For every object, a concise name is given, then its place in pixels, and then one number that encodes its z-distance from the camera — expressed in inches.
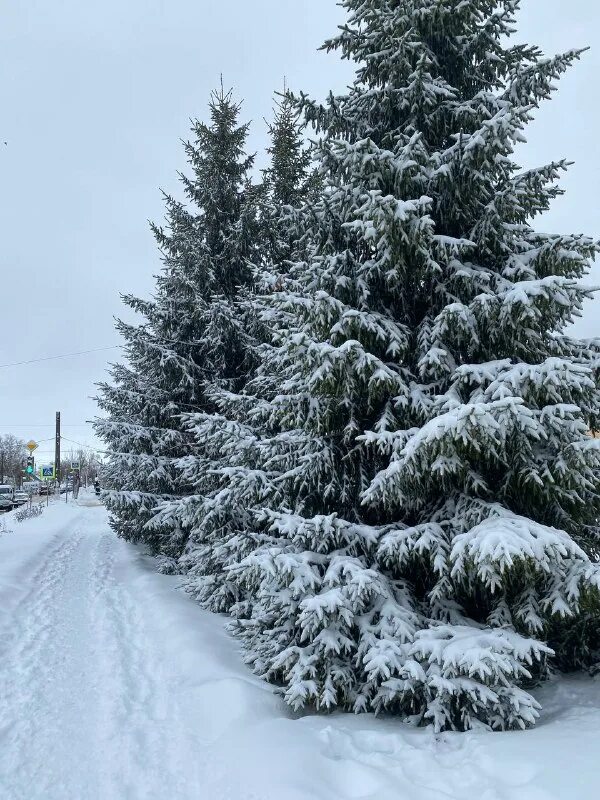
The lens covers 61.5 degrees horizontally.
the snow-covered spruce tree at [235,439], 261.4
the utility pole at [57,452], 1652.1
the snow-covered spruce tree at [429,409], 160.9
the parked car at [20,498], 1697.8
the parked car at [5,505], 1422.1
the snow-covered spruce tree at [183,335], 419.2
